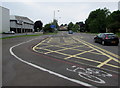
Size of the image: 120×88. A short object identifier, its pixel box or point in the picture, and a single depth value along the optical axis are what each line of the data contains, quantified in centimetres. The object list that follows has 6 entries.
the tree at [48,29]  5811
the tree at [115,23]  3067
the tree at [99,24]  4439
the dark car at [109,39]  1000
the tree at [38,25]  9448
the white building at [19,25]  5200
